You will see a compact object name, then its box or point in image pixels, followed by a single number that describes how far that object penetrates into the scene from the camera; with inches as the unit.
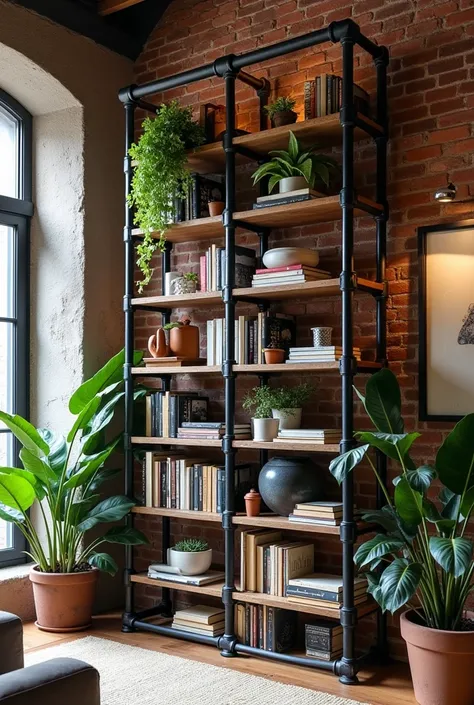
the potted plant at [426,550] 130.1
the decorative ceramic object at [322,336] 158.2
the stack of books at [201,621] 167.6
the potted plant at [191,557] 170.7
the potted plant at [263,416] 160.4
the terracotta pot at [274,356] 160.9
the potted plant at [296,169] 159.8
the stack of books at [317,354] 152.6
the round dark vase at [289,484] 155.9
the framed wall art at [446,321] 152.8
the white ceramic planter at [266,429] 160.2
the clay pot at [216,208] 174.7
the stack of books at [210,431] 167.0
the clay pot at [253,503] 161.3
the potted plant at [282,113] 166.6
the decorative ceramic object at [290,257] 160.9
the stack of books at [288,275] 157.9
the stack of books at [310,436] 151.6
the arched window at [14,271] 195.2
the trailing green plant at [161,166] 172.7
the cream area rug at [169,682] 136.3
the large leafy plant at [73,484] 171.2
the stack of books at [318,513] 149.0
